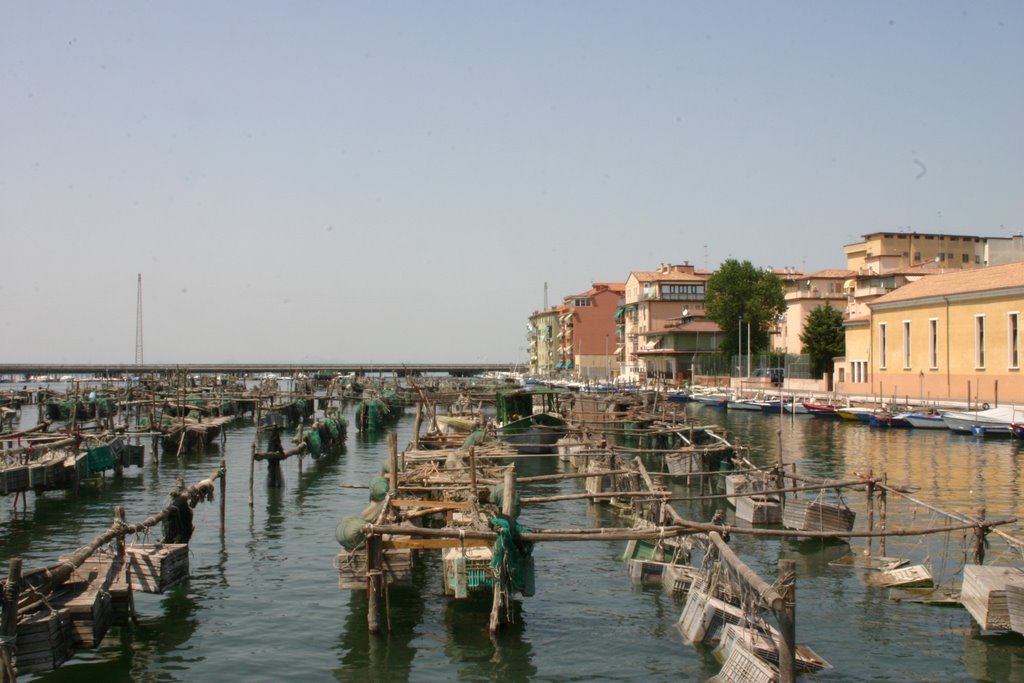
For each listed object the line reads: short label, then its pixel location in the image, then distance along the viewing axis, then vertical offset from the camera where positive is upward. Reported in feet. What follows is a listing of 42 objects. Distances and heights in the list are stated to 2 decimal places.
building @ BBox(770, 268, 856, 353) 339.36 +26.08
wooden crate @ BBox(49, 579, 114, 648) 50.42 -12.83
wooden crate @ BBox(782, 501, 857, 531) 77.41 -11.72
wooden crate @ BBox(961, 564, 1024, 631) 53.78 -12.47
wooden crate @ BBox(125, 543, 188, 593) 57.52 -11.93
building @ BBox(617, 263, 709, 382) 374.63 +25.75
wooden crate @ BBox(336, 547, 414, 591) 60.34 -12.47
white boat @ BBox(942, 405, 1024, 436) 169.42 -8.32
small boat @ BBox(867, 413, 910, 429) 191.21 -9.51
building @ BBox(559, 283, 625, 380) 453.58 +20.79
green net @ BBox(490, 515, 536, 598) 53.88 -10.46
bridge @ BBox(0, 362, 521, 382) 496.23 +0.79
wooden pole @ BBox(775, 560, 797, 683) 38.65 -10.33
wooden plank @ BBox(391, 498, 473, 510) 65.62 -9.16
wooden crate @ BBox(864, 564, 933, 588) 65.31 -14.14
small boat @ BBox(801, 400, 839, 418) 219.00 -8.47
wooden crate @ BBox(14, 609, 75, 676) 46.37 -13.44
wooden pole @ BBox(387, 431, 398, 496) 64.75 -6.28
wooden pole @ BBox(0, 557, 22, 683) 44.01 -10.99
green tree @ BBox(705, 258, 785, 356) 318.65 +24.40
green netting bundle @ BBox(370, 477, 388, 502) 72.80 -9.05
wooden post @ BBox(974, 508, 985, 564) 59.77 -10.41
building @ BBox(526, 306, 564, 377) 504.43 +17.11
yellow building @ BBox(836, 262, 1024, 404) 189.47 +7.42
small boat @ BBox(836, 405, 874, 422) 202.29 -8.58
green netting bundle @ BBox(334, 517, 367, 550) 61.00 -10.44
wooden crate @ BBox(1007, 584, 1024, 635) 51.96 -12.60
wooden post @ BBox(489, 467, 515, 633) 55.67 -12.05
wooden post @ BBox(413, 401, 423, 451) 112.45 -7.66
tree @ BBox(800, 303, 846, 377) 281.54 +10.71
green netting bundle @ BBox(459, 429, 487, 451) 108.37 -8.15
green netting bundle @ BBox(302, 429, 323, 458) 145.79 -11.00
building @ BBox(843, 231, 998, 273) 380.78 +50.91
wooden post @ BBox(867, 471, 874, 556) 70.08 -9.26
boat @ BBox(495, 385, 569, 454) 152.69 -7.66
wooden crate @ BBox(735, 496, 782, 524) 86.74 -12.48
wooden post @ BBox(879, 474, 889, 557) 71.41 -10.55
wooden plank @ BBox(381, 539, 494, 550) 55.26 -10.00
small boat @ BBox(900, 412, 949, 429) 184.75 -9.10
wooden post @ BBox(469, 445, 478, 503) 65.31 -7.33
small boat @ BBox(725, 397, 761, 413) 254.22 -8.55
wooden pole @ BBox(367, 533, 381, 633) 54.29 -12.19
